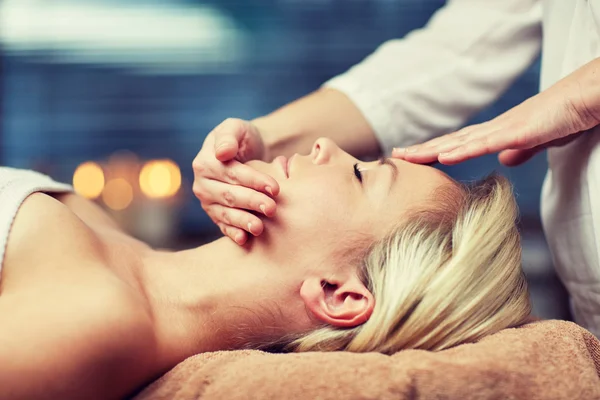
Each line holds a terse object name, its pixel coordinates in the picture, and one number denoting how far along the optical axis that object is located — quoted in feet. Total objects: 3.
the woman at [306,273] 2.69
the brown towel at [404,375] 2.33
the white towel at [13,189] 2.97
